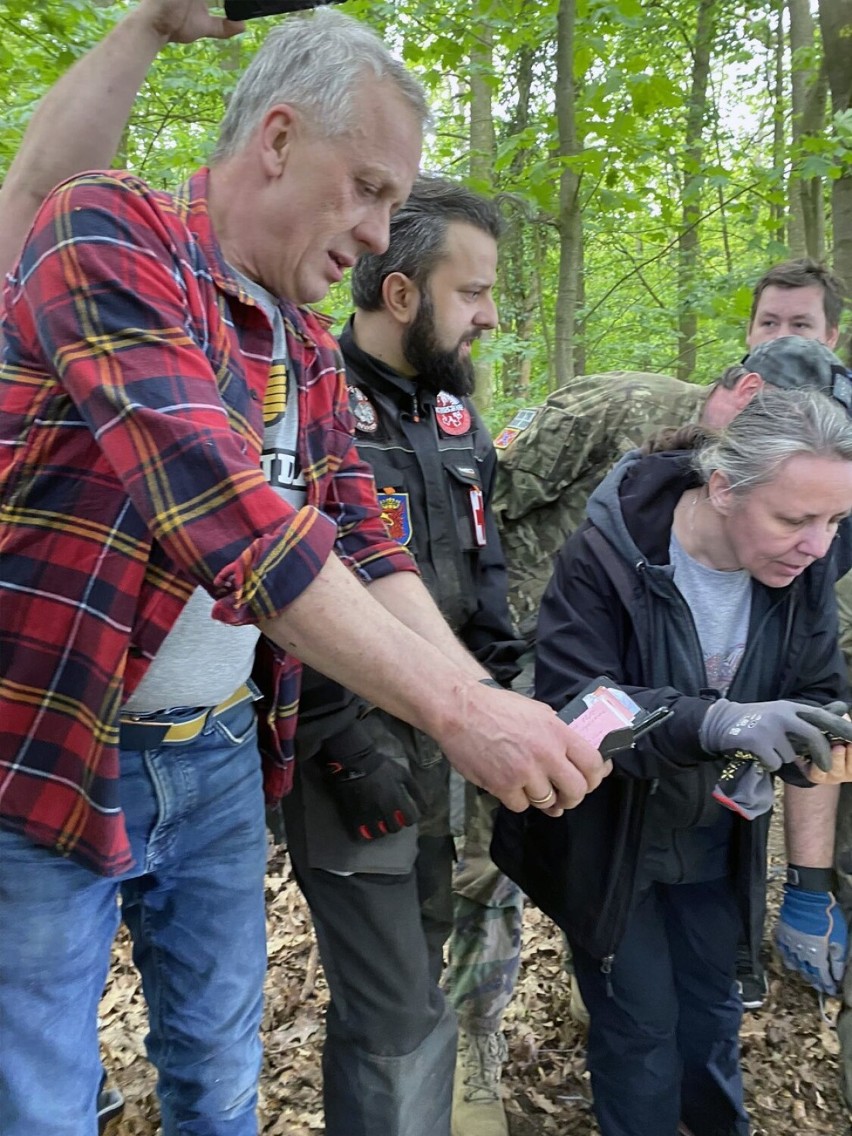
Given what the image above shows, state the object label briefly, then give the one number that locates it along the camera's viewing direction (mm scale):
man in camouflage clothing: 3225
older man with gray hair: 1206
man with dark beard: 2111
